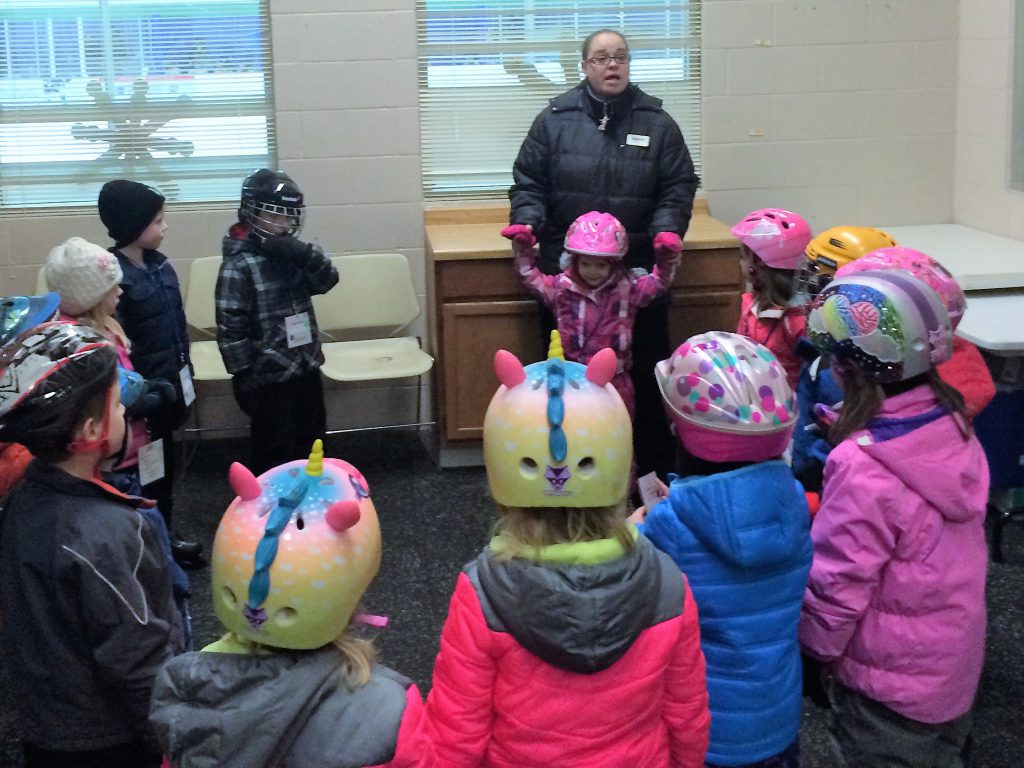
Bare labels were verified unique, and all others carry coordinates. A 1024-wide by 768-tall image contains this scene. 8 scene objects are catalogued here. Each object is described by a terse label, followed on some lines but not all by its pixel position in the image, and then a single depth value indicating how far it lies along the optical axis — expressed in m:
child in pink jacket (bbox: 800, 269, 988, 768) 2.18
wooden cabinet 5.02
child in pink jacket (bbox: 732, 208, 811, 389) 3.52
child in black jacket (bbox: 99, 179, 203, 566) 3.80
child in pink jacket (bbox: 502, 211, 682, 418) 4.35
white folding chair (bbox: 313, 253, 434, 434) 5.50
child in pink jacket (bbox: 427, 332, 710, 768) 1.81
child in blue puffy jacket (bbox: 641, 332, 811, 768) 2.00
